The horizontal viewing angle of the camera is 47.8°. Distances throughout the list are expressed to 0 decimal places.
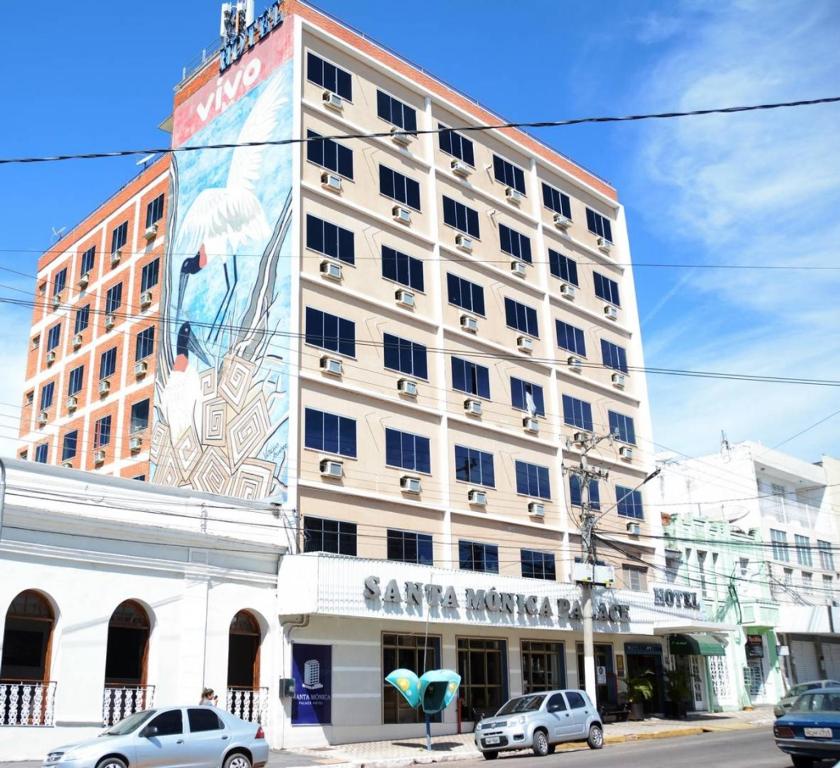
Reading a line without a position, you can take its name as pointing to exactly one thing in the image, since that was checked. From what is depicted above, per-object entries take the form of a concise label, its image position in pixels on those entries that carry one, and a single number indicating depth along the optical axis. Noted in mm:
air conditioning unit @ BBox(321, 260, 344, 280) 33375
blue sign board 27547
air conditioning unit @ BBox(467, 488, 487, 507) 35750
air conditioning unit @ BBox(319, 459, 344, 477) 30734
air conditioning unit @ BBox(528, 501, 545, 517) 38375
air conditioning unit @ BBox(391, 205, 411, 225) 37000
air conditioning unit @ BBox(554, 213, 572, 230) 45406
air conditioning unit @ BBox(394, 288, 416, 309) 35906
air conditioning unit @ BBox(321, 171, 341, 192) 34531
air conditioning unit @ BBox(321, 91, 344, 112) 35625
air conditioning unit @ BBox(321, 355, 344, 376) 32156
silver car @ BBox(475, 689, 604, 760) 24656
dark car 17125
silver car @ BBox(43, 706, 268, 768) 16594
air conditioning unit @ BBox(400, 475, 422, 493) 33375
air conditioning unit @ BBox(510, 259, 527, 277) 41719
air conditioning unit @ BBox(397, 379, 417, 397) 34625
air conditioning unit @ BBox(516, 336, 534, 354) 40594
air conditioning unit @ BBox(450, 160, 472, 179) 40469
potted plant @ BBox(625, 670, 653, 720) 37344
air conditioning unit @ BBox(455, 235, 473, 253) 39344
